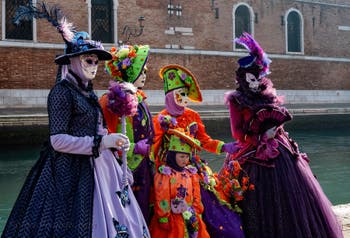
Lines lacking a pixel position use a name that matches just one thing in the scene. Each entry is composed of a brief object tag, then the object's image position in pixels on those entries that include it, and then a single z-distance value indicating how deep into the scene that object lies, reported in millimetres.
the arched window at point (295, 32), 20156
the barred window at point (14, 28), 14398
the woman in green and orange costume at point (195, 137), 3029
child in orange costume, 2887
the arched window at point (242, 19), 18828
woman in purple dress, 3027
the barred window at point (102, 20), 16141
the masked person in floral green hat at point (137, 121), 2883
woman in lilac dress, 2266
